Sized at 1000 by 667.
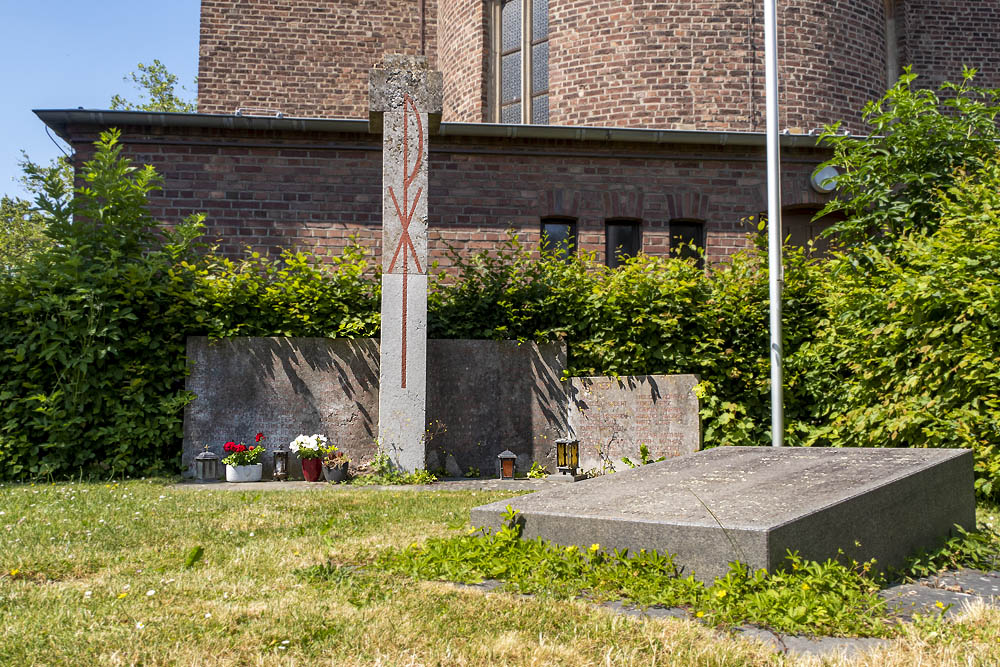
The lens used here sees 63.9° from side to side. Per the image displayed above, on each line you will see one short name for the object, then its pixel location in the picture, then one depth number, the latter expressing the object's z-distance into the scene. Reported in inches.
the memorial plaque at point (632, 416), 324.2
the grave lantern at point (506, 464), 326.6
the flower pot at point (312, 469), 318.7
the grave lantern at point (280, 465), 323.3
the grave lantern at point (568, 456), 330.3
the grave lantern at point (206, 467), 315.3
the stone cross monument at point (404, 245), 317.1
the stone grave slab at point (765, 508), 143.7
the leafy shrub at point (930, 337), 235.1
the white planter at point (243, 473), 315.3
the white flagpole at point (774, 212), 313.3
